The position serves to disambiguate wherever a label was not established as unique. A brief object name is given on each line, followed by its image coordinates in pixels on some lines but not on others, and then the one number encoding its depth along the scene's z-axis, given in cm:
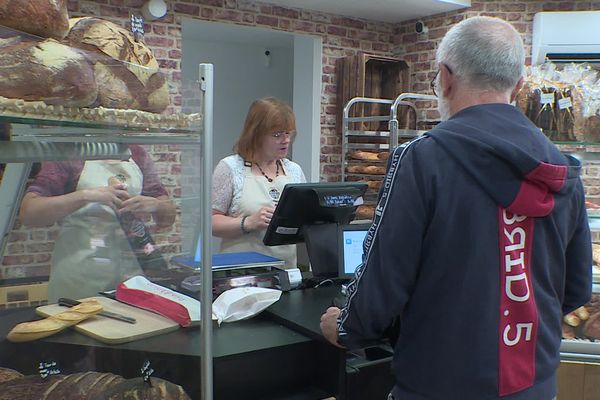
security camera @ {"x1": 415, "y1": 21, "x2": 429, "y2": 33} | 475
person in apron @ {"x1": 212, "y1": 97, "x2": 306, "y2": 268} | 262
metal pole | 114
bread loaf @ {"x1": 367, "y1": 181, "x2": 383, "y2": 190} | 446
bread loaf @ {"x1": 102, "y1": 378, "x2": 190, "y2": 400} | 104
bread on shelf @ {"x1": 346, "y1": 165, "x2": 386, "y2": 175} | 436
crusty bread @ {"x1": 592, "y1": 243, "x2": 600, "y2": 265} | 249
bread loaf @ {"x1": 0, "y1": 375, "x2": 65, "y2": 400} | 93
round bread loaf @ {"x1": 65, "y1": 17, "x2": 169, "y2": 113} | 99
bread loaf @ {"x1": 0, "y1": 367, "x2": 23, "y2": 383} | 94
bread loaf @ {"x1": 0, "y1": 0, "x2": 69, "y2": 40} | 87
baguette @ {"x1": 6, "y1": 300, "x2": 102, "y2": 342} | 98
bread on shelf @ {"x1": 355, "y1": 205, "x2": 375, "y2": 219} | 446
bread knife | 109
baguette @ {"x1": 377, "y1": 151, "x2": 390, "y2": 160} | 444
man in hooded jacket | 119
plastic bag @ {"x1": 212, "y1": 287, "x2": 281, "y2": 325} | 162
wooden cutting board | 104
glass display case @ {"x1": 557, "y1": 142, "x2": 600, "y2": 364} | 240
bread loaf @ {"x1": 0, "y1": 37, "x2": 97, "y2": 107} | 82
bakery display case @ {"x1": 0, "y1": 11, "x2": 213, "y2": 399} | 89
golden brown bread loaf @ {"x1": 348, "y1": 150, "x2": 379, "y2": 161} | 443
